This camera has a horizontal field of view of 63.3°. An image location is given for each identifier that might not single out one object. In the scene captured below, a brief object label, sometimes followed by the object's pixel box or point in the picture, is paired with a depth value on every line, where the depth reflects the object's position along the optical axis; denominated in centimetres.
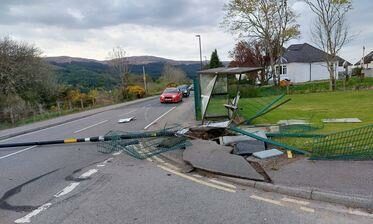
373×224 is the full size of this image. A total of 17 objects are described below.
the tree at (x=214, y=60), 7013
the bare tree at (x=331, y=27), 3316
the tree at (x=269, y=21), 3919
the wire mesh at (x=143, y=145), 863
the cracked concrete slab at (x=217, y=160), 602
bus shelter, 1261
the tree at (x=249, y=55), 5331
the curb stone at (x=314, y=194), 448
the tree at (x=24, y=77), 2755
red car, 3128
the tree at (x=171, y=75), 7156
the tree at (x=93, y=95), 3622
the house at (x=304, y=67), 5759
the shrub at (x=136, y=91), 4484
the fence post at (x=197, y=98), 1475
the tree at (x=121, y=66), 4999
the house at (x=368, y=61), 7176
